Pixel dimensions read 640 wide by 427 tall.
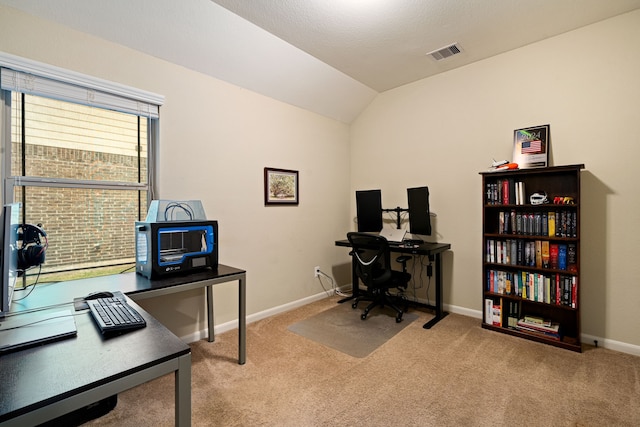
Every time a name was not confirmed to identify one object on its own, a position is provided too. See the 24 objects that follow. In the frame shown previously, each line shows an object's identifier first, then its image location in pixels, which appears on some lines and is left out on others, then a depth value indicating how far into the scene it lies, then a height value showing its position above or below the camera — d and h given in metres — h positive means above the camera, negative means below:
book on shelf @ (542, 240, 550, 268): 2.68 -0.36
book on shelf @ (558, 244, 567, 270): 2.59 -0.38
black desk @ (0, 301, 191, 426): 0.80 -0.48
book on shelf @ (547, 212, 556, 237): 2.64 -0.10
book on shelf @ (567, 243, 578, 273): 2.53 -0.37
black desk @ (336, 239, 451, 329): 3.05 -0.45
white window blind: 1.88 +0.89
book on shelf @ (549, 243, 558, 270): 2.64 -0.37
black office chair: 3.11 -0.57
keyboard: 1.21 -0.44
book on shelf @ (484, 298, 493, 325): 2.98 -0.96
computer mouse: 1.61 -0.44
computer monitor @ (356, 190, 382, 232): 3.79 +0.05
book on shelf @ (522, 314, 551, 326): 2.71 -0.98
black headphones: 1.81 -0.20
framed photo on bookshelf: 2.77 +0.62
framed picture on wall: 3.35 +0.31
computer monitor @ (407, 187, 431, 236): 3.27 +0.03
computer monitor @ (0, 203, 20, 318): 1.12 -0.15
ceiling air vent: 2.96 +1.63
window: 2.00 +0.36
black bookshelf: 2.56 -0.38
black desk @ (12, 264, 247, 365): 1.70 -0.46
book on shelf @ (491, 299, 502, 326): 2.94 -0.97
